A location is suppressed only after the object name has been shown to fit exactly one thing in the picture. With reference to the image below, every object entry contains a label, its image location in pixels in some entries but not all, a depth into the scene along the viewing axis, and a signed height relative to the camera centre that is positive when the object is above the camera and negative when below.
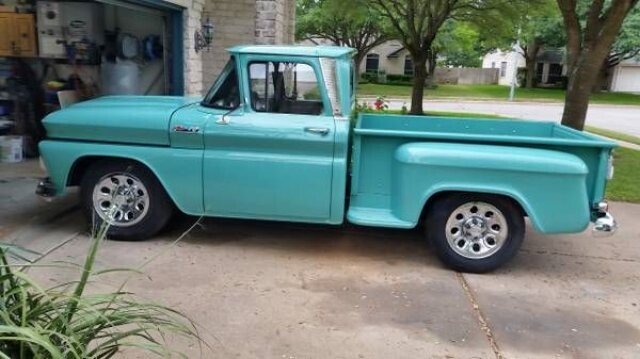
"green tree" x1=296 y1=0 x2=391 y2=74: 33.75 +1.99
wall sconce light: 9.87 +0.36
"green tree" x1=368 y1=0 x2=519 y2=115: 16.89 +1.48
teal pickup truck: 4.85 -0.89
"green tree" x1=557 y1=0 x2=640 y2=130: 9.70 +0.44
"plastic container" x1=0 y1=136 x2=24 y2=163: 8.43 -1.43
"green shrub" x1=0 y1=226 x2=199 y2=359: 2.10 -1.00
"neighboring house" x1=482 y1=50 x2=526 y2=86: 56.08 +0.56
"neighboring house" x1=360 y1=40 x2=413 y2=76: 54.22 +0.30
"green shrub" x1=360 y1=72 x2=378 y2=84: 48.23 -1.14
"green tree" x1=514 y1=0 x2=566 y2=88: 15.66 +1.70
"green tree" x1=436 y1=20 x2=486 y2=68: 32.94 +1.69
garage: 8.92 +0.02
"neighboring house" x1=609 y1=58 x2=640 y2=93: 50.75 -0.36
